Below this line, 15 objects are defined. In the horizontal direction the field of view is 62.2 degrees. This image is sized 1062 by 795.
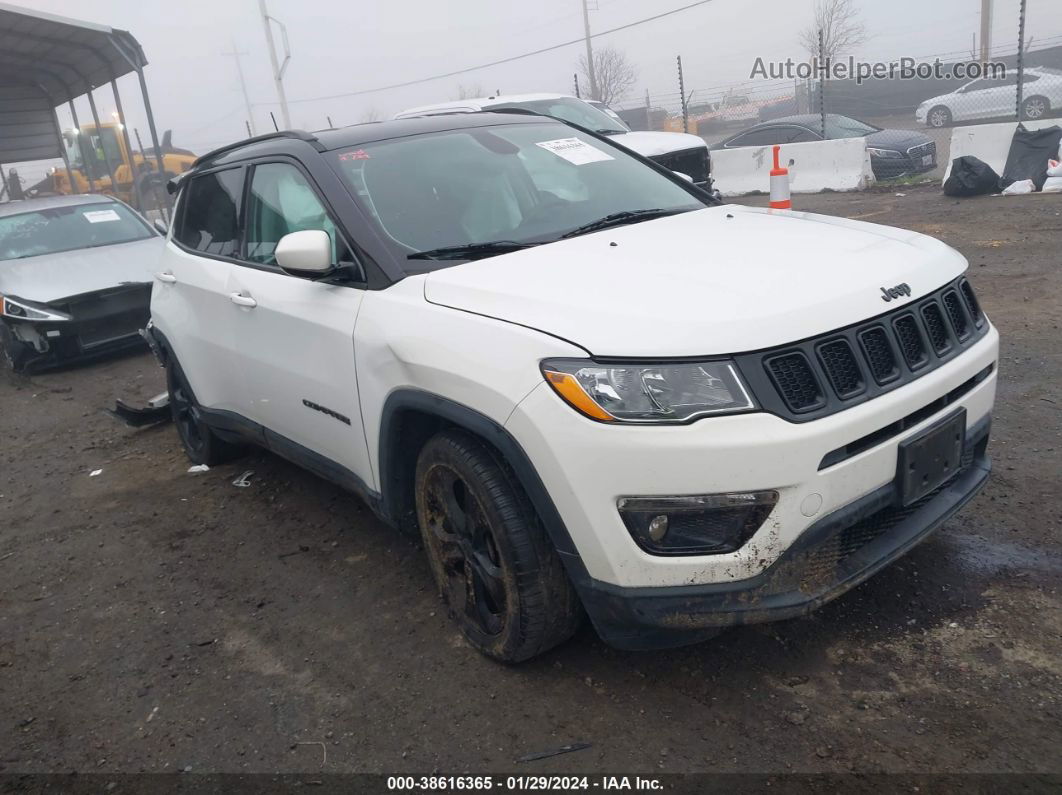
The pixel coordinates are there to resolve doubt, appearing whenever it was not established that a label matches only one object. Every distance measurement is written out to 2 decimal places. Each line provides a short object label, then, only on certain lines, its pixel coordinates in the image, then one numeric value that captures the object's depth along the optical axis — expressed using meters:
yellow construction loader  22.42
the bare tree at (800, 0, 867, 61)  34.67
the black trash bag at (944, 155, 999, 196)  11.15
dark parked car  13.82
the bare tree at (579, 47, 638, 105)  44.88
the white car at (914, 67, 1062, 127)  19.45
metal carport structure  12.62
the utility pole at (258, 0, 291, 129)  30.98
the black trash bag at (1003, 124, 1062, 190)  11.05
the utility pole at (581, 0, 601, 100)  41.47
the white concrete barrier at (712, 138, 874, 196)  13.43
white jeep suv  2.30
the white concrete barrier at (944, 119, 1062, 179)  11.58
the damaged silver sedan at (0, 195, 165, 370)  7.80
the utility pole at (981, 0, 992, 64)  24.23
